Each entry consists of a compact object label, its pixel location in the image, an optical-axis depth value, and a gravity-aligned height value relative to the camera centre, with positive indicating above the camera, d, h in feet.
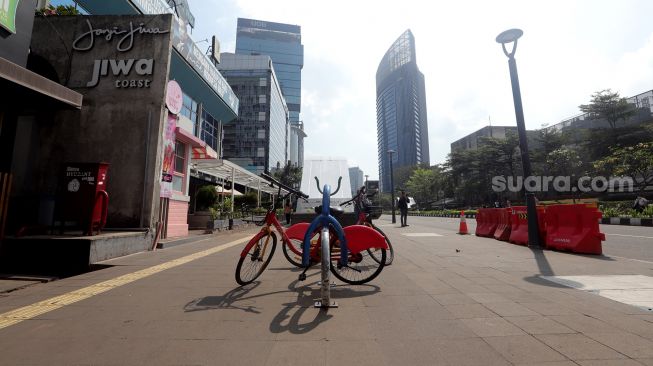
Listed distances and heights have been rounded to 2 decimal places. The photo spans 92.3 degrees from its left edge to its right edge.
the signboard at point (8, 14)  21.25 +13.75
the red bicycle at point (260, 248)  13.70 -1.53
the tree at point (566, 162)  129.80 +22.20
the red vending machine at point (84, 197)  21.47 +1.15
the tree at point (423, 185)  226.58 +21.71
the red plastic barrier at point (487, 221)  33.14 -0.70
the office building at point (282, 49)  462.19 +245.23
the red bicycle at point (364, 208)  18.22 +0.39
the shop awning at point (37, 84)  17.17 +7.93
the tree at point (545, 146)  148.77 +33.29
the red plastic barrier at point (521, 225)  25.76 -0.85
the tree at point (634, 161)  75.77 +13.51
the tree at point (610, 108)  128.36 +44.39
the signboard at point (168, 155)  28.71 +5.53
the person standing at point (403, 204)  48.73 +1.67
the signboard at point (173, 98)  29.26 +11.21
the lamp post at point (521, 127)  24.85 +7.44
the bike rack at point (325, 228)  12.19 -0.53
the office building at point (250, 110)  275.18 +91.50
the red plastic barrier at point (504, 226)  30.12 -1.06
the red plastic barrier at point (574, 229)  21.34 -0.99
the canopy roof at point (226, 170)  48.43 +8.05
